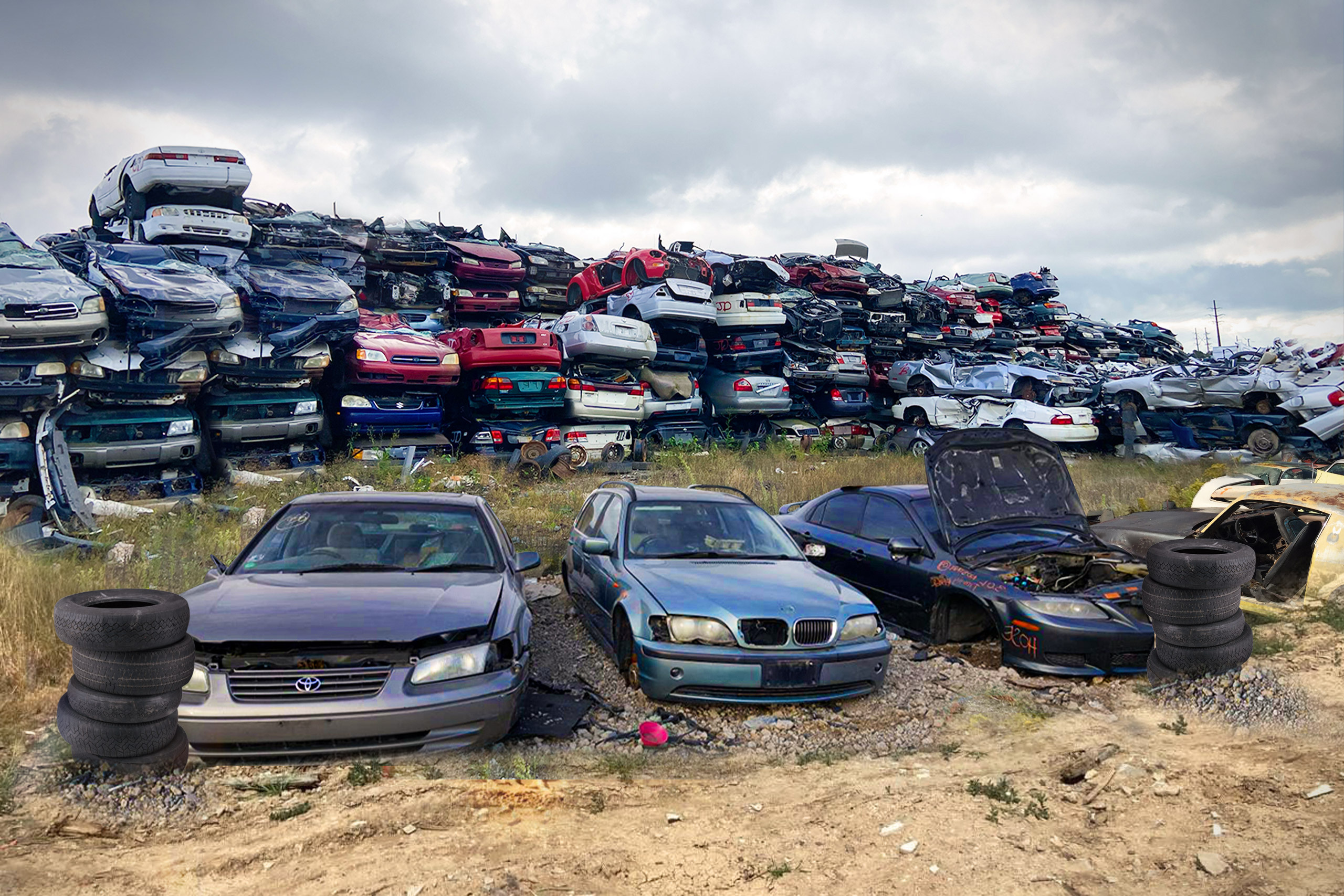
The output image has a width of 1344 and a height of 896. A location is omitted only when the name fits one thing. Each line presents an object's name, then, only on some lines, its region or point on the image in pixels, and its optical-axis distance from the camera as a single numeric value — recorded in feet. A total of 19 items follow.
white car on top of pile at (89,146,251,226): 52.39
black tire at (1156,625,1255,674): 17.90
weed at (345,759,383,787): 13.33
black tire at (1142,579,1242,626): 17.93
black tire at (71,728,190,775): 12.60
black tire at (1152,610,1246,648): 17.90
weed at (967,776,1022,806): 13.10
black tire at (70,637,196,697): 12.61
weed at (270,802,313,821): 12.19
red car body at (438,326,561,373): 54.70
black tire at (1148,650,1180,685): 18.19
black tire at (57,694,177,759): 12.57
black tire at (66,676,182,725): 12.57
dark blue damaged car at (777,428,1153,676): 19.38
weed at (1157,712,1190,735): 16.19
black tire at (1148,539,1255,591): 17.80
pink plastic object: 15.97
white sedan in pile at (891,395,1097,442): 61.41
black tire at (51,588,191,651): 12.63
